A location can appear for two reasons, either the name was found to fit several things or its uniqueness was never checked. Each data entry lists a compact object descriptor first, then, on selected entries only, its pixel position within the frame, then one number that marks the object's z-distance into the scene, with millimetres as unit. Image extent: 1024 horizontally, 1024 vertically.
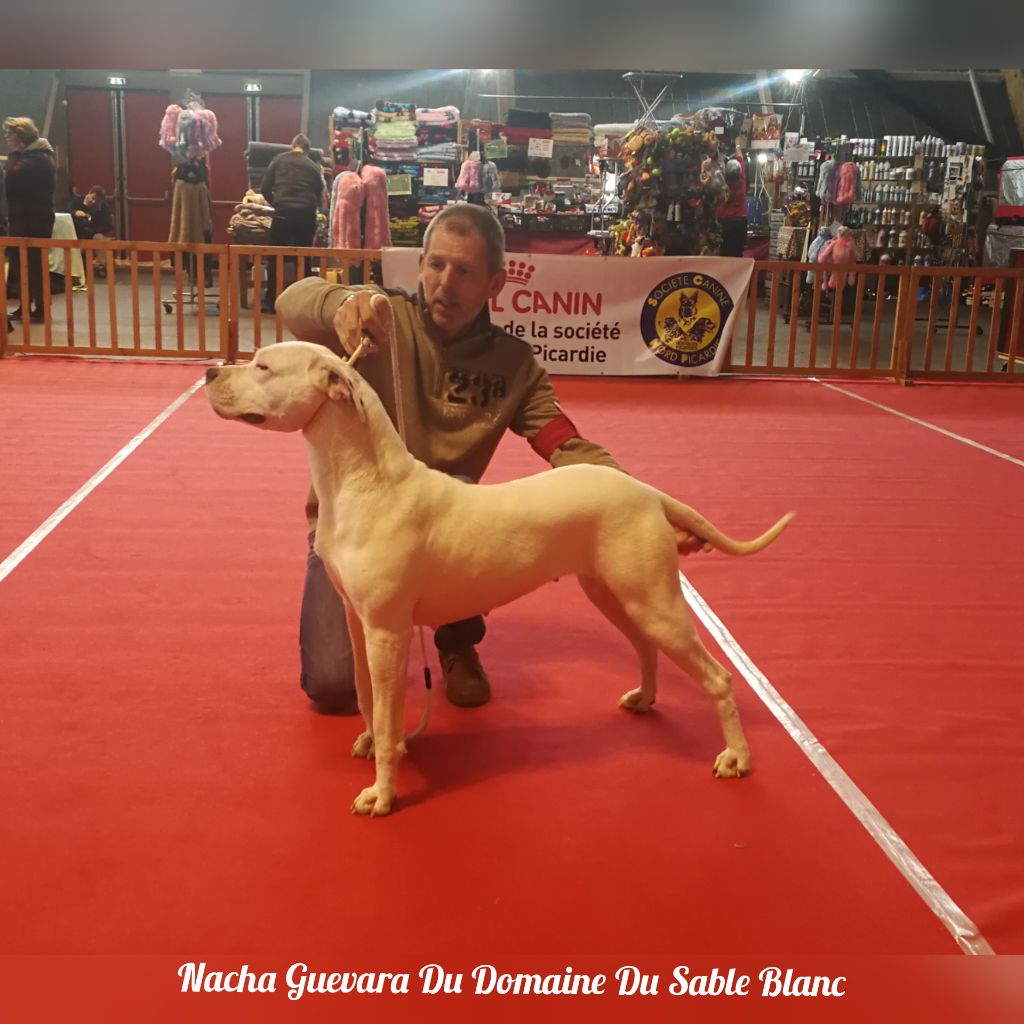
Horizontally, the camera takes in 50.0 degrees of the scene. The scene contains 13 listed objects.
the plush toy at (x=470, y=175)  12805
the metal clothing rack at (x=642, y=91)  13688
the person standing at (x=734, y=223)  11516
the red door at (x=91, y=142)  17656
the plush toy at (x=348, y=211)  10930
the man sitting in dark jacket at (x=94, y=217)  14766
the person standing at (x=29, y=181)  9594
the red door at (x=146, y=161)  17906
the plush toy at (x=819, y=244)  12867
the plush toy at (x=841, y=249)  12336
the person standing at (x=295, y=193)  10906
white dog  2107
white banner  8273
